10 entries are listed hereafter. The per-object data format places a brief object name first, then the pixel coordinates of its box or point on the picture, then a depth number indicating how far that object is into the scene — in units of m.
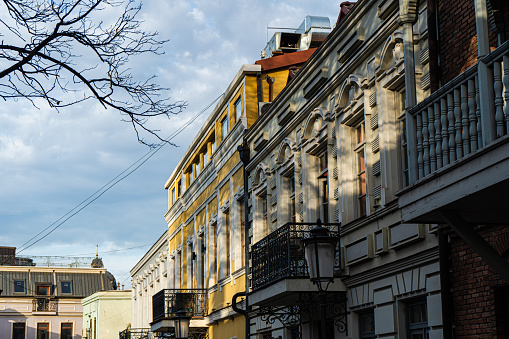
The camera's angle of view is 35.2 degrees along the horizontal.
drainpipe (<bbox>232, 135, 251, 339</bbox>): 19.70
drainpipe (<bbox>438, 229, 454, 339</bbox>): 9.88
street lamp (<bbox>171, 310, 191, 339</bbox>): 19.47
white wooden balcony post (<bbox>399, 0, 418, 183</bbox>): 10.19
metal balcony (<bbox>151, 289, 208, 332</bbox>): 25.59
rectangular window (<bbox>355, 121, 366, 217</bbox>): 13.41
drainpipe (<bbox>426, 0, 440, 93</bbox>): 10.27
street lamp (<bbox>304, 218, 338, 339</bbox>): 10.22
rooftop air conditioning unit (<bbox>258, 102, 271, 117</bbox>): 20.68
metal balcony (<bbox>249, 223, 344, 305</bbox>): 13.67
